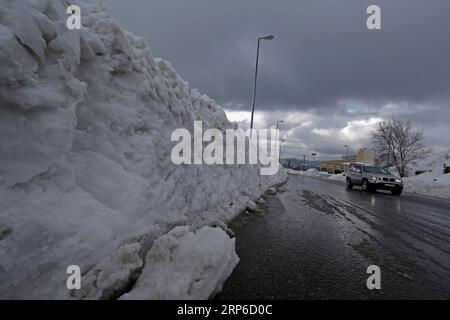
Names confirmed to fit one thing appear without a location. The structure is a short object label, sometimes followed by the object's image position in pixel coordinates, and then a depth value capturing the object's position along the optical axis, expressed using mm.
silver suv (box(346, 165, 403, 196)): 15445
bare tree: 49469
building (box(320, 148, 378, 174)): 82500
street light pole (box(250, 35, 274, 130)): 16688
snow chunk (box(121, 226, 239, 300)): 2219
